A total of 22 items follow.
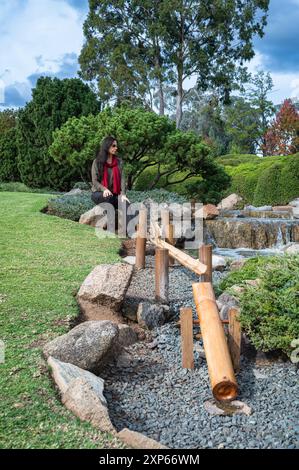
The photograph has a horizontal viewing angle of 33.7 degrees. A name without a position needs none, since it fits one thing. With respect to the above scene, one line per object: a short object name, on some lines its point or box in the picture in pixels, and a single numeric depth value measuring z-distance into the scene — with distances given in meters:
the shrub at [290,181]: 18.14
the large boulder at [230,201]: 18.66
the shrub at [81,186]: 16.04
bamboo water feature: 3.67
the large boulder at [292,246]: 9.85
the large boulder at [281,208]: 16.29
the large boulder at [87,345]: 3.93
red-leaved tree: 29.45
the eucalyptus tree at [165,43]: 25.53
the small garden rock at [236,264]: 7.90
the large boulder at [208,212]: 12.25
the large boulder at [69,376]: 3.42
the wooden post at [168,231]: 7.57
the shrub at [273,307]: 4.38
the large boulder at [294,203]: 17.26
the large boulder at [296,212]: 14.50
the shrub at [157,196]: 12.12
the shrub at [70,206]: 10.97
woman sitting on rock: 9.09
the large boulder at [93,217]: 10.17
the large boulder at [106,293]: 5.11
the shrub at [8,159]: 20.95
